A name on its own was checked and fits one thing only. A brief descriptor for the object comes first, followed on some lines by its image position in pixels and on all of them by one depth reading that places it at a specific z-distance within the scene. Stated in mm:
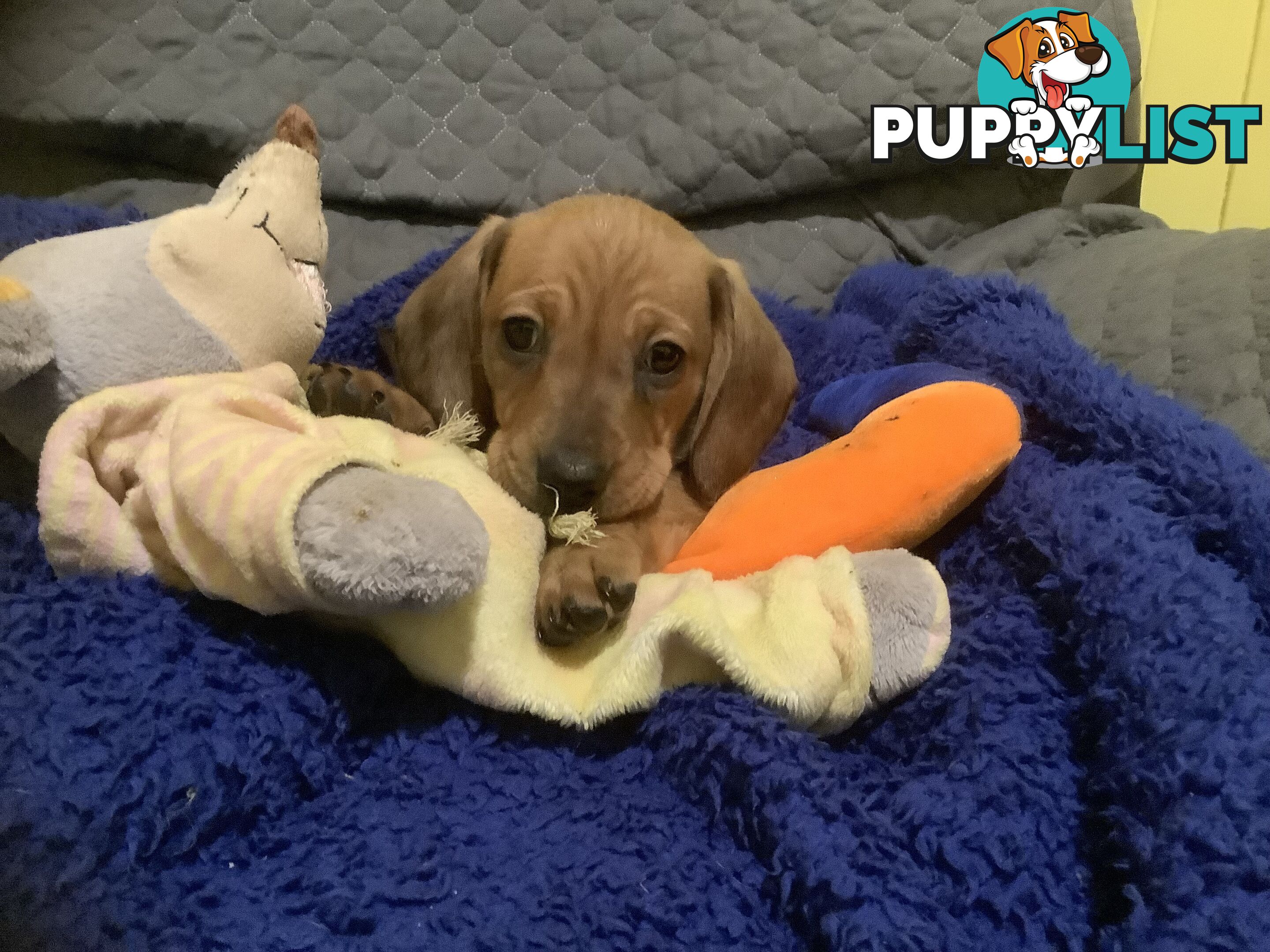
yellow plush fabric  322
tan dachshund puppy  431
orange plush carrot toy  401
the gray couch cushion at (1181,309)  491
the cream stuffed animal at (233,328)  296
